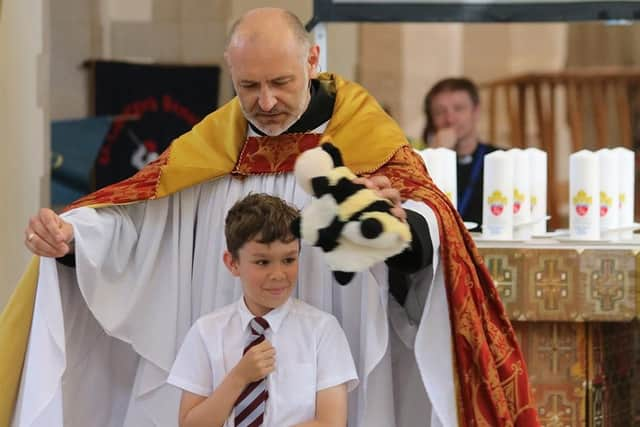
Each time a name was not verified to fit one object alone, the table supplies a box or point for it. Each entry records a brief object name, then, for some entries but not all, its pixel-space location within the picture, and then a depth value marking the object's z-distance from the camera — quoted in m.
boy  6.12
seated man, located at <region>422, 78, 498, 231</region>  11.72
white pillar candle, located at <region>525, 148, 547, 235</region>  8.76
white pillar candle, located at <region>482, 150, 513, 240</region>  8.58
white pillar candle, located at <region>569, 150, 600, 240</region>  8.62
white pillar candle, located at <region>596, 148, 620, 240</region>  8.70
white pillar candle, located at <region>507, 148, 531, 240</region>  8.64
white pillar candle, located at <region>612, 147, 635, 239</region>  8.78
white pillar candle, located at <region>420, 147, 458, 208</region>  8.69
